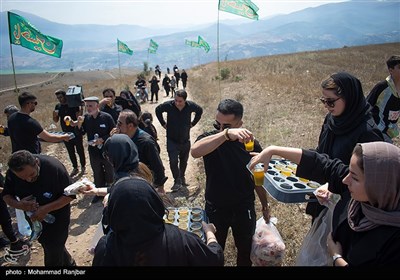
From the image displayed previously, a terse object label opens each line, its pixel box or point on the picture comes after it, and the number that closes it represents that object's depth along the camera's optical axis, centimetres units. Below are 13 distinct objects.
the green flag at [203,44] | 1930
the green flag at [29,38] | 742
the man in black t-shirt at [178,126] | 583
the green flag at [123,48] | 1963
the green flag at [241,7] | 1053
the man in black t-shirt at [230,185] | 285
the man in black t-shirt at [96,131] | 543
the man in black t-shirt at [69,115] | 669
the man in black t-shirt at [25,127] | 472
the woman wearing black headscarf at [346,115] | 244
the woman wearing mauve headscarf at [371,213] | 147
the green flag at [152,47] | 2411
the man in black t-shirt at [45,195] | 299
